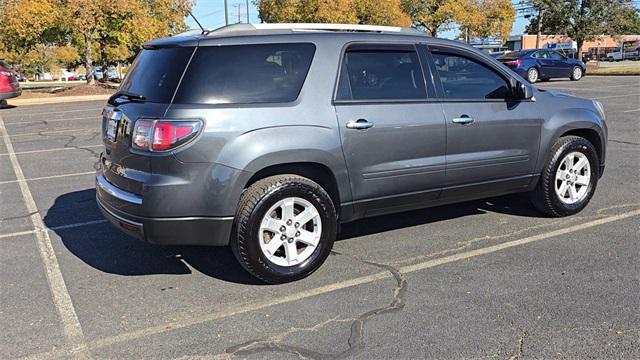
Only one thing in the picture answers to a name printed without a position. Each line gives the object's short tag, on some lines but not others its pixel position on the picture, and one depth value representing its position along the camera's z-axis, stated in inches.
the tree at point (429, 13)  1540.4
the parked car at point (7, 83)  748.0
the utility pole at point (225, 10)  1297.7
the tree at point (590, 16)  1408.7
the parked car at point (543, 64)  1008.2
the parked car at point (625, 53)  2610.7
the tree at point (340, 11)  1336.1
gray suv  152.9
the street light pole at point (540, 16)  1531.6
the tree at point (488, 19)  1617.9
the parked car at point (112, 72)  2992.6
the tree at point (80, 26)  991.0
